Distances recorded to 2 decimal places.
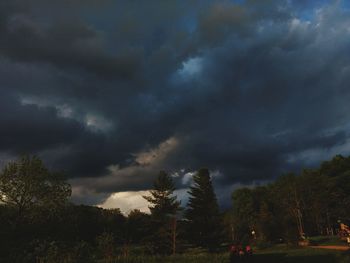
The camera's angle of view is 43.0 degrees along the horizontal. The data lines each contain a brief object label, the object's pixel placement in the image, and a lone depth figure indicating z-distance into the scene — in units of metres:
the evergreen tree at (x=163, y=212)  69.12
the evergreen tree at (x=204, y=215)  76.00
